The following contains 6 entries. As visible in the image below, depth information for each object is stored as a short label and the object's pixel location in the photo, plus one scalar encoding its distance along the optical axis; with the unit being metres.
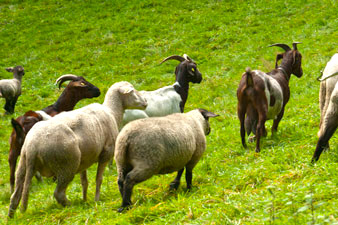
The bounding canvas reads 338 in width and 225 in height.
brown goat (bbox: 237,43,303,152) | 16.30
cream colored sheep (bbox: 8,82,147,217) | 11.88
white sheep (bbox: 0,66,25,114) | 29.87
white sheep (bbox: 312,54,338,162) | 11.46
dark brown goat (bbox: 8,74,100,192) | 19.23
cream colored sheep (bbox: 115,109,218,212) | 11.02
